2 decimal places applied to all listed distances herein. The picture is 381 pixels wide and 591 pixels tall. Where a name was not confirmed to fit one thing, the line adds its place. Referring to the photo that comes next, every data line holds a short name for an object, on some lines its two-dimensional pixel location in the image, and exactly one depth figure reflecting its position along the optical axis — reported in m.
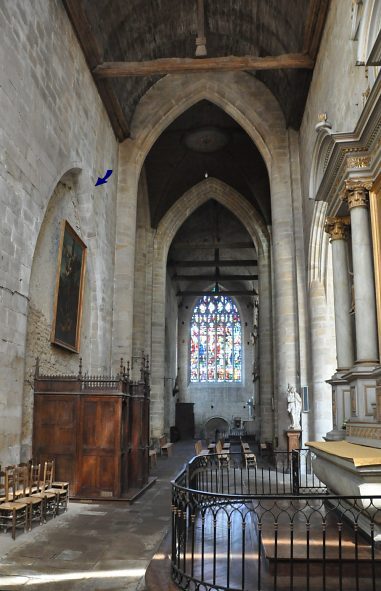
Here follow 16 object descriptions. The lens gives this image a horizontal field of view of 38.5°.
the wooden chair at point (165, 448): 18.88
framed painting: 11.41
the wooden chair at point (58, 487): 8.05
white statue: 14.44
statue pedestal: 14.48
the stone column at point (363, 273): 7.58
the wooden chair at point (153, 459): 15.66
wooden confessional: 9.38
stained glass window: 33.53
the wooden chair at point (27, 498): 7.00
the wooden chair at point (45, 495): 7.60
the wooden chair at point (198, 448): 13.63
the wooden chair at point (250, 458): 13.56
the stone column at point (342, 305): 8.88
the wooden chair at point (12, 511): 6.51
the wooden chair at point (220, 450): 13.50
